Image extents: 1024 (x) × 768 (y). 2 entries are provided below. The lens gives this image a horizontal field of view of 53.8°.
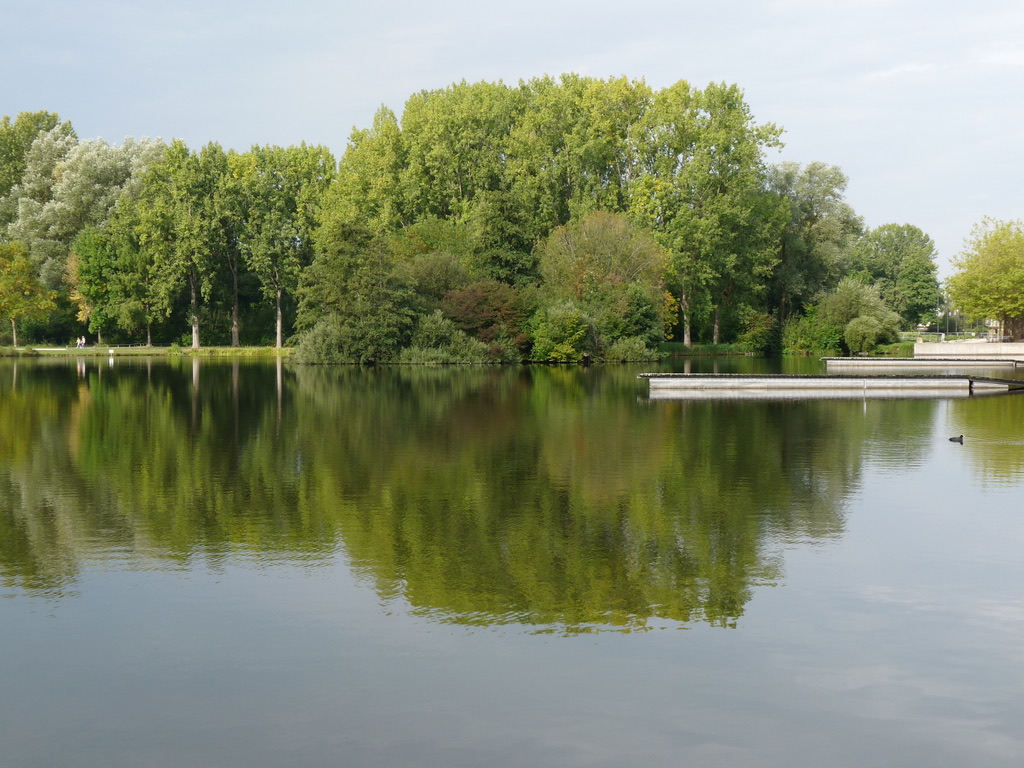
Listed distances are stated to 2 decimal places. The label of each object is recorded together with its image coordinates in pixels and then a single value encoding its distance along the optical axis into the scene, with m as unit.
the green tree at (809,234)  87.69
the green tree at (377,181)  83.48
